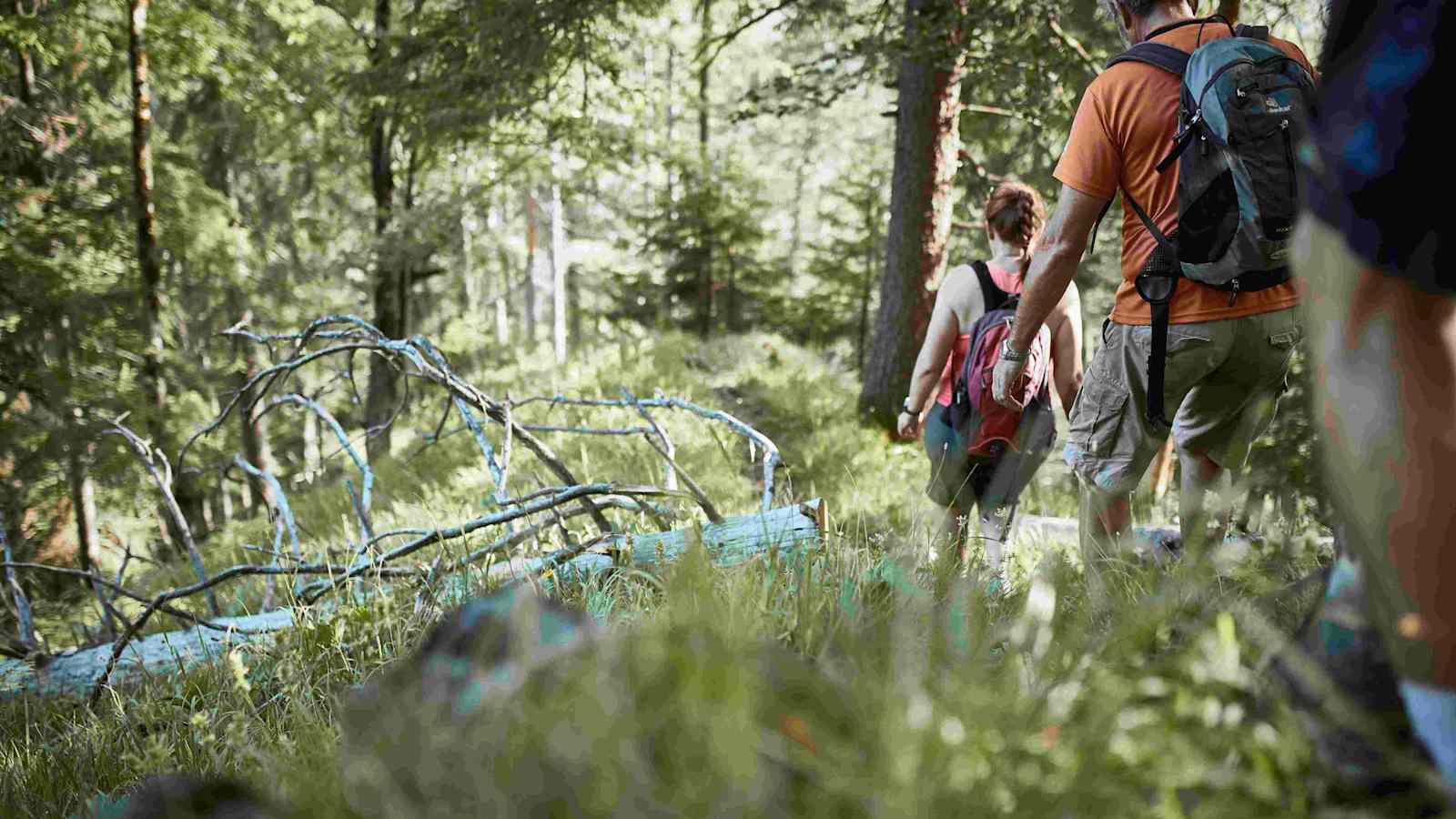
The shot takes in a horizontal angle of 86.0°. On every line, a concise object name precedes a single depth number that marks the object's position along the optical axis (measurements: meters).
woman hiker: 3.81
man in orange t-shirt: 2.67
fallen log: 2.74
